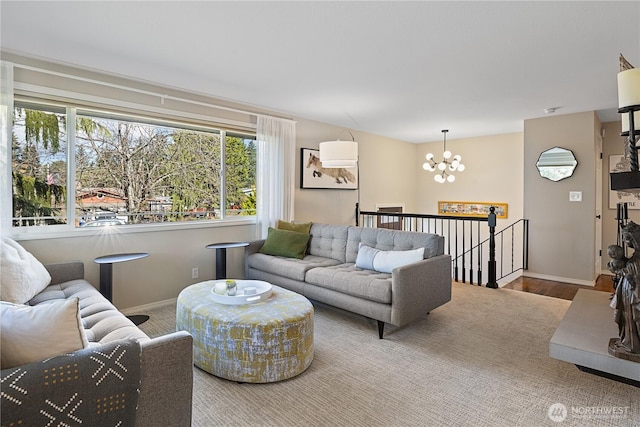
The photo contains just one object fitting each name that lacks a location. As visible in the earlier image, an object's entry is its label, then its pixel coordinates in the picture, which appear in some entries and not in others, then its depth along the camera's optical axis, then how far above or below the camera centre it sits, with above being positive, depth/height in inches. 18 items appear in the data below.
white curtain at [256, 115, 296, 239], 177.8 +21.1
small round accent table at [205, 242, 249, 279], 150.3 -23.4
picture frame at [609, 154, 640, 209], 199.5 +8.8
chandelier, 227.4 +31.3
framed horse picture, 204.5 +22.6
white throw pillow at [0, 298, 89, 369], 43.2 -16.6
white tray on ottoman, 95.2 -25.5
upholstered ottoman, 83.2 -33.5
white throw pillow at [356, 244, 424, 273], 121.5 -18.6
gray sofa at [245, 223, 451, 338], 108.8 -24.5
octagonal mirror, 186.5 +26.0
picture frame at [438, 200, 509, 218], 253.9 +0.7
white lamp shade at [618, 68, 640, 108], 64.1 +23.7
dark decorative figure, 70.4 -19.0
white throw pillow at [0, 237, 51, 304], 87.2 -18.1
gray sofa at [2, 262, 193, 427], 44.1 -25.7
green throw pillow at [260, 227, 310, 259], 155.7 -16.5
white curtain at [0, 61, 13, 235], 104.0 +24.1
